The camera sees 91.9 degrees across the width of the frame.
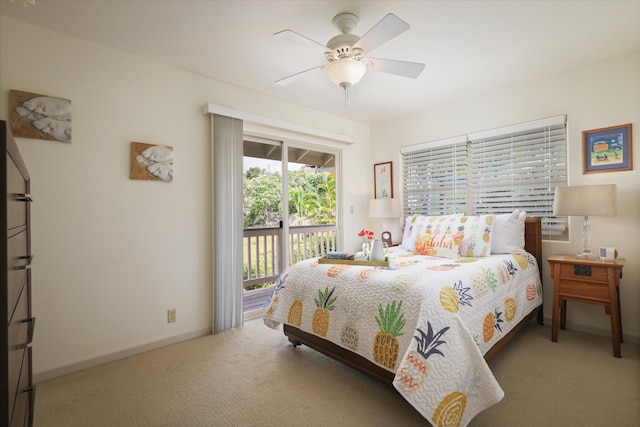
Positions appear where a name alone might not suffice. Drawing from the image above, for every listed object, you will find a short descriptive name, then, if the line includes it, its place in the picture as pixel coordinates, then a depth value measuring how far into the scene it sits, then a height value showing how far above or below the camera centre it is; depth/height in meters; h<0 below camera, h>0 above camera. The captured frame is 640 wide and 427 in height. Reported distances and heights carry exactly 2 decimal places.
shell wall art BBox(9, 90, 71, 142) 2.06 +0.71
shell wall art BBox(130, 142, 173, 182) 2.55 +0.47
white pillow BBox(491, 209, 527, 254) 2.94 -0.21
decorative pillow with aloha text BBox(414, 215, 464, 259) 2.88 -0.23
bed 1.51 -0.63
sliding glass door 3.60 +0.10
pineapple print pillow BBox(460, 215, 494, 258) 2.83 -0.23
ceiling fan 1.86 +1.05
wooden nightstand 2.33 -0.58
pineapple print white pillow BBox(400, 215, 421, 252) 3.27 -0.24
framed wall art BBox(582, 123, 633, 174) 2.62 +0.54
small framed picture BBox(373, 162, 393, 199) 4.40 +0.50
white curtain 2.97 -0.05
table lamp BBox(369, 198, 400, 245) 4.04 +0.07
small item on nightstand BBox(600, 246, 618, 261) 2.51 -0.35
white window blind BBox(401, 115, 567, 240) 3.05 +0.46
